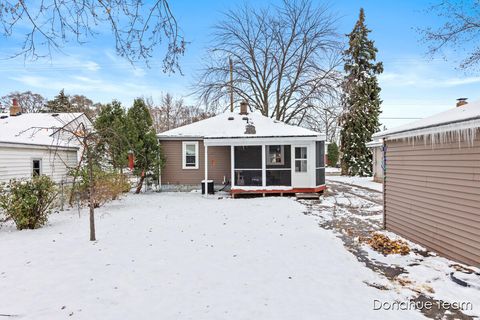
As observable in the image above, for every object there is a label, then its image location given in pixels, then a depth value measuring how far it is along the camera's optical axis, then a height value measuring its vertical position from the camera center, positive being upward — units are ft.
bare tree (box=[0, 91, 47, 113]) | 126.52 +28.08
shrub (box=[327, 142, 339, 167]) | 148.87 +4.79
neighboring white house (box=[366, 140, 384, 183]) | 69.97 +0.50
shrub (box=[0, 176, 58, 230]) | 26.58 -3.33
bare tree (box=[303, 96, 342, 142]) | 71.31 +11.96
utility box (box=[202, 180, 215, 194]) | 50.80 -4.05
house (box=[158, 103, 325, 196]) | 46.26 +0.87
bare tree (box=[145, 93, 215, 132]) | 144.15 +25.60
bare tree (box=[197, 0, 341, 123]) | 73.31 +27.36
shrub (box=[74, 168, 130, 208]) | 36.11 -2.79
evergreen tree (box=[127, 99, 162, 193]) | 50.85 +4.31
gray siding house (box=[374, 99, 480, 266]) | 16.61 -1.38
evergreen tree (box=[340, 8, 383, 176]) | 83.76 +16.75
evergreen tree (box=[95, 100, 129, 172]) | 49.42 +8.45
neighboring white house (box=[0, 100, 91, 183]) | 37.50 +1.92
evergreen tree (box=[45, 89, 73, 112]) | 114.83 +25.02
